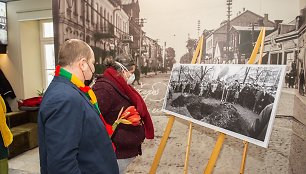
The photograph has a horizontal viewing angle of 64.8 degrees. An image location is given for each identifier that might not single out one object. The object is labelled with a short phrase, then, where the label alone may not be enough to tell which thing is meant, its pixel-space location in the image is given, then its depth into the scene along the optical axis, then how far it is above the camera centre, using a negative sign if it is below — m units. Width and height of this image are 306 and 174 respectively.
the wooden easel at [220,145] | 1.71 -0.57
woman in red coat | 1.70 -0.26
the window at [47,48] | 4.87 +0.35
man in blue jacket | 0.96 -0.24
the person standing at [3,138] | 2.25 -0.69
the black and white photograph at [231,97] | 1.56 -0.23
